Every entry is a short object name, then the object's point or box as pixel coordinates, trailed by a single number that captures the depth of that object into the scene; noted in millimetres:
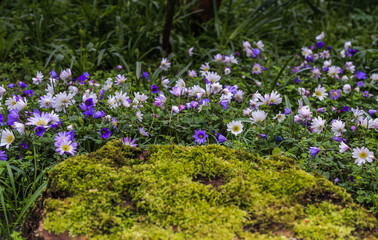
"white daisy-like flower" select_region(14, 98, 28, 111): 2240
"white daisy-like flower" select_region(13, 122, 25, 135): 2031
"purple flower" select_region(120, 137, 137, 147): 2170
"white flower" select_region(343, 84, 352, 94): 3147
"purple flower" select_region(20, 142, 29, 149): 2180
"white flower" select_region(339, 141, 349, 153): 2078
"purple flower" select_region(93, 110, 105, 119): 2277
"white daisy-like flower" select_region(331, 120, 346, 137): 2182
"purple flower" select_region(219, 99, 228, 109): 2455
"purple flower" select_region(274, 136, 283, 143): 2383
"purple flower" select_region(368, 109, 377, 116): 2836
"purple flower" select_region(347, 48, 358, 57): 3772
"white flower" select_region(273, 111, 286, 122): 2466
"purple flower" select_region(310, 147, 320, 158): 2100
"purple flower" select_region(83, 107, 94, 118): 2270
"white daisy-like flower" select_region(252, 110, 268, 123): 2212
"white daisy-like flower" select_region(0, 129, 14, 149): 2070
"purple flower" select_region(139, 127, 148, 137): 2331
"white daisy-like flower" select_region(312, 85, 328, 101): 2951
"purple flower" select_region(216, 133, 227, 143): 2238
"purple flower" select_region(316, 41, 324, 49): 3880
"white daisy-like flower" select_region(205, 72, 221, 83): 2568
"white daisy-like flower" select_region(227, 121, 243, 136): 2242
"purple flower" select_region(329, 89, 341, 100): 3111
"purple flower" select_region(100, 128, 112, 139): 2217
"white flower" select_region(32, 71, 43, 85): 2918
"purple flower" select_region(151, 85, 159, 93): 2705
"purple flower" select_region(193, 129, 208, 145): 2293
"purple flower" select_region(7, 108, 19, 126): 2102
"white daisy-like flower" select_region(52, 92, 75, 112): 2295
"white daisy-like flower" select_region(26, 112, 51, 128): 2043
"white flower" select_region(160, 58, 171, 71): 3326
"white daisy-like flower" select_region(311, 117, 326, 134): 2244
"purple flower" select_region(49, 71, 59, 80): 2788
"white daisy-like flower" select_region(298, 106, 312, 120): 2346
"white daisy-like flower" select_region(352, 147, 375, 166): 1948
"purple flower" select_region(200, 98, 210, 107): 2447
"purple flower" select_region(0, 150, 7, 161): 2070
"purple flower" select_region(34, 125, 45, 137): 2000
